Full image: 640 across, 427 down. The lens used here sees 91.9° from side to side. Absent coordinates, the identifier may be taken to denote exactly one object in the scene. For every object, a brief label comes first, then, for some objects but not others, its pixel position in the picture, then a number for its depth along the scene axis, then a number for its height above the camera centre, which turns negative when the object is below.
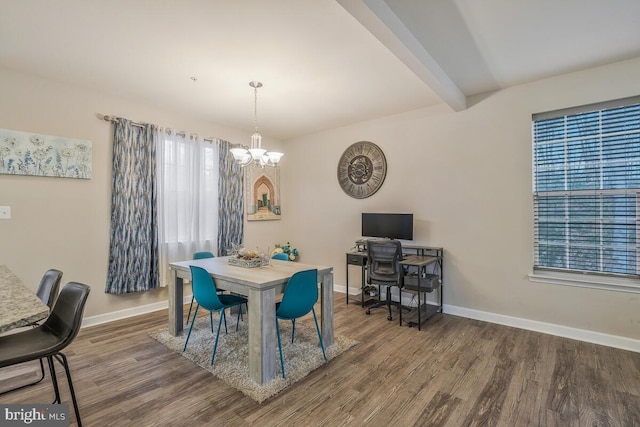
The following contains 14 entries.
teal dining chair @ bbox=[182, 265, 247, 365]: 2.60 -0.66
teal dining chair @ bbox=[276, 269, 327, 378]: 2.46 -0.66
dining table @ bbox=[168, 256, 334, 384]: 2.32 -0.67
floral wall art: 3.03 +0.61
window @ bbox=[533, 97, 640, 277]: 2.97 +0.29
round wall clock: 4.55 +0.71
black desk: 3.61 -0.70
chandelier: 3.04 +0.61
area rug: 2.31 -1.25
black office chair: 3.62 -0.57
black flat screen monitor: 4.09 -0.13
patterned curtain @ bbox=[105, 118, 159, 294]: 3.67 +0.03
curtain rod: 3.60 +1.13
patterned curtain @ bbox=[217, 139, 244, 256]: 4.69 +0.22
